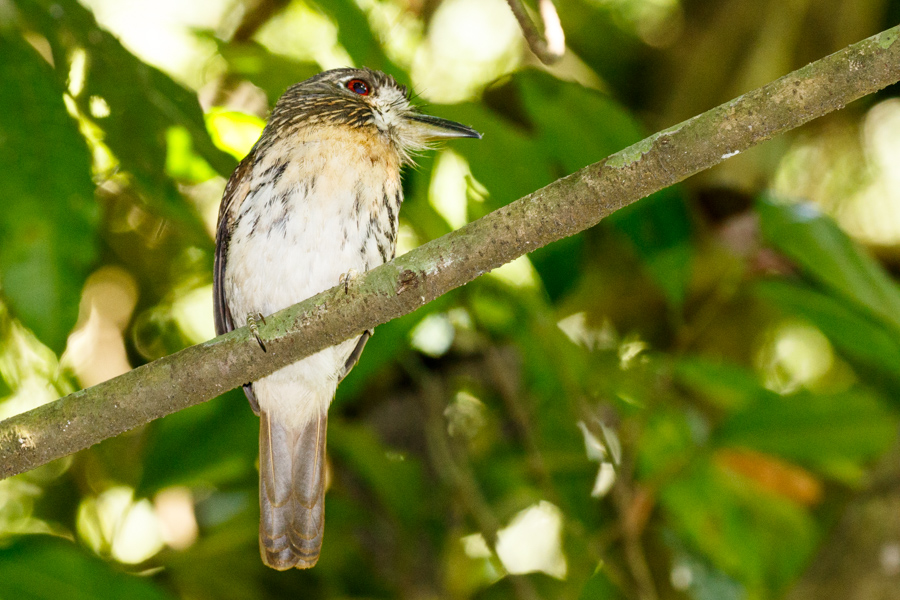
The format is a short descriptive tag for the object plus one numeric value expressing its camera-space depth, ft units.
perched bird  16.44
